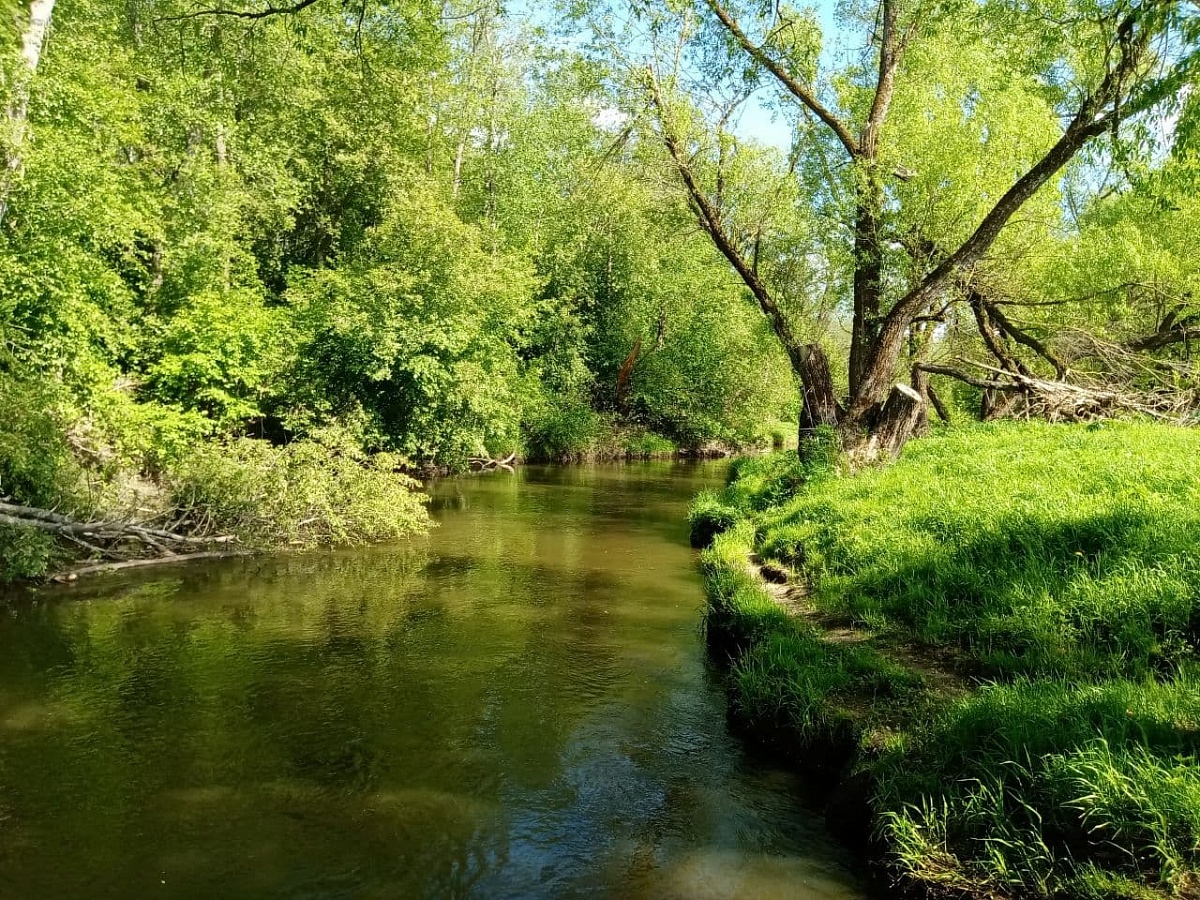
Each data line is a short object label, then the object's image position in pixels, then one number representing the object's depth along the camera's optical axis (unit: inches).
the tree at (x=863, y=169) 581.6
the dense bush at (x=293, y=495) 523.2
